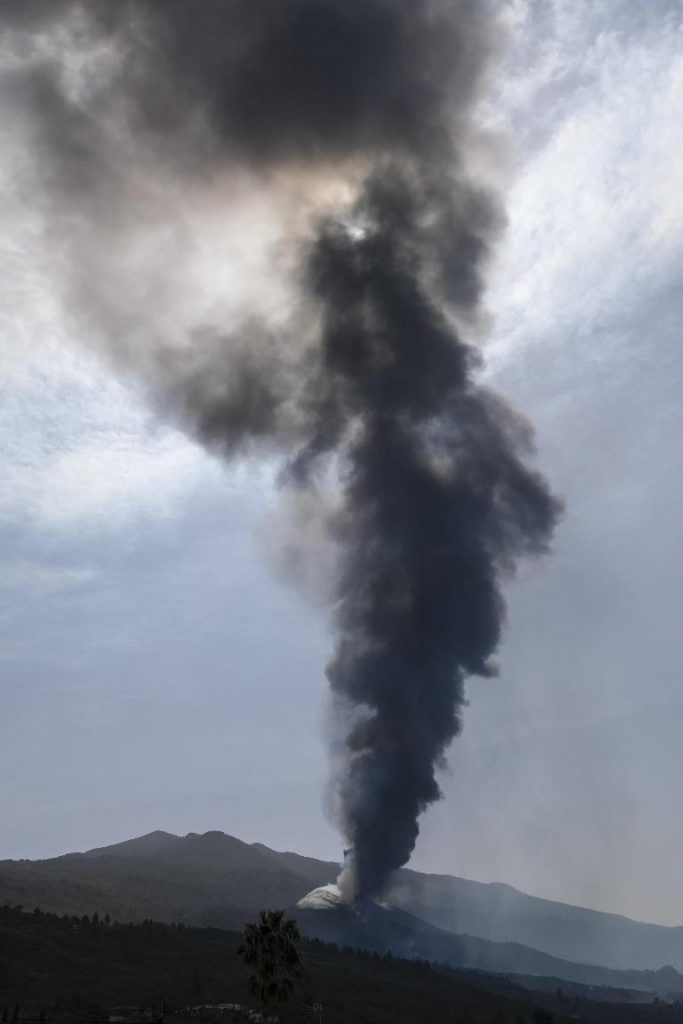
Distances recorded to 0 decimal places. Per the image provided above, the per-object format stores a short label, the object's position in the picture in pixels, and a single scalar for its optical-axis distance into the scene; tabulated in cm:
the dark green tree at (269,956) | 8700
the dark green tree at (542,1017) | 15900
